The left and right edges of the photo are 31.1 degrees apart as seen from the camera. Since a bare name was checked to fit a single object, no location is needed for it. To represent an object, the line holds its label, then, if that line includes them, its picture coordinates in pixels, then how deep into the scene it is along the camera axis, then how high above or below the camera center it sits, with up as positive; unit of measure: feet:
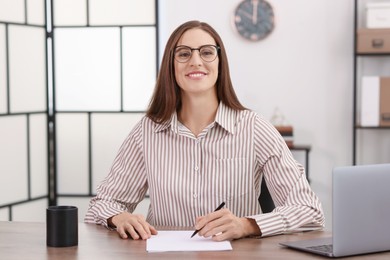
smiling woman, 7.44 -0.57
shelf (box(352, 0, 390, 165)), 13.87 +0.91
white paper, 5.84 -1.24
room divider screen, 14.89 +0.20
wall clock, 14.93 +1.66
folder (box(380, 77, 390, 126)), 13.73 -0.05
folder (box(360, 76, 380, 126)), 13.80 -0.01
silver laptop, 5.34 -0.86
